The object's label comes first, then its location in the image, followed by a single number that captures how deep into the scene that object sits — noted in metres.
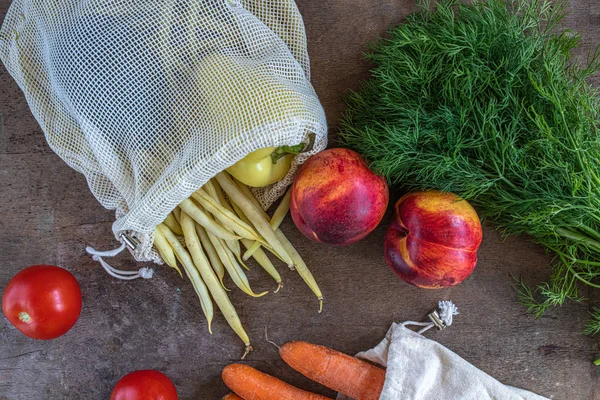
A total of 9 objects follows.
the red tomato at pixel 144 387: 0.57
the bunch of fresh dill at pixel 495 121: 0.53
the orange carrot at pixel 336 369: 0.59
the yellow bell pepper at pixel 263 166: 0.55
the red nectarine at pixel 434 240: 0.55
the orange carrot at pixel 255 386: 0.60
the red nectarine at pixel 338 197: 0.55
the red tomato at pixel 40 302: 0.56
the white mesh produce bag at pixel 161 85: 0.53
